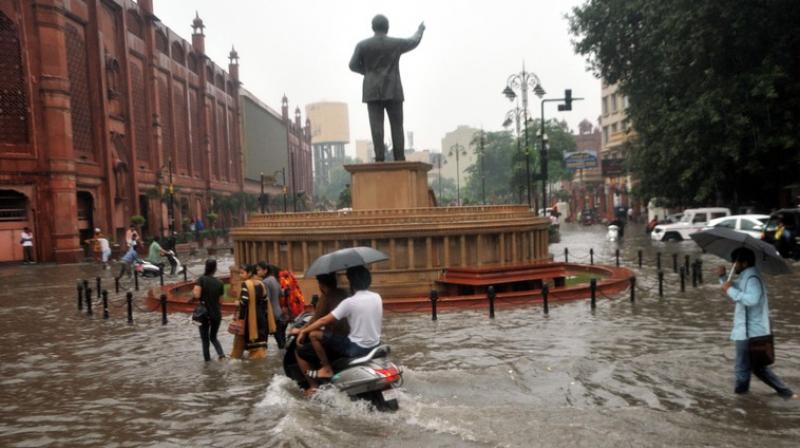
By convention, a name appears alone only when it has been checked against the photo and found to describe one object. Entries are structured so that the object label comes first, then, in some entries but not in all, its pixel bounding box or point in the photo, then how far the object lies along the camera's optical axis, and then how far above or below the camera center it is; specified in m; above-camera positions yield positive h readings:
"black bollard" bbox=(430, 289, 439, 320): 13.29 -1.97
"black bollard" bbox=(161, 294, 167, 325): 14.16 -2.11
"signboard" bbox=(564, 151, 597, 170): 59.16 +2.68
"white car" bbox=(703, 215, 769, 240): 25.80 -1.52
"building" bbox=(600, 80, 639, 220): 70.81 +5.33
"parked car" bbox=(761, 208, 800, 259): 20.72 -1.58
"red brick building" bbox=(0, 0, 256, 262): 33.53 +5.36
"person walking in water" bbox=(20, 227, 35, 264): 32.91 -1.39
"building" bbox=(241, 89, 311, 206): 77.12 +7.72
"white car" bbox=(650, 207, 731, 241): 35.56 -1.98
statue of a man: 19.09 +3.81
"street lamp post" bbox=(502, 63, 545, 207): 32.31 +5.13
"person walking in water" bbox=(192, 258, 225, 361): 10.21 -1.40
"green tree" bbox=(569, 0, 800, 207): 29.20 +4.56
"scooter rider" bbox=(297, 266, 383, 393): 7.20 -1.32
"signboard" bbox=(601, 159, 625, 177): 57.50 +1.91
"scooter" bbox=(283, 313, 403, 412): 6.97 -1.83
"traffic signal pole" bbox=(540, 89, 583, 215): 30.88 +4.12
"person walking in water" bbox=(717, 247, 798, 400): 7.15 -1.33
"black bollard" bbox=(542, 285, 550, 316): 13.53 -2.04
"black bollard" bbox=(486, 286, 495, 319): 13.31 -1.95
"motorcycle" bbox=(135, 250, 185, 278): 24.83 -2.12
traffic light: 30.91 +4.12
